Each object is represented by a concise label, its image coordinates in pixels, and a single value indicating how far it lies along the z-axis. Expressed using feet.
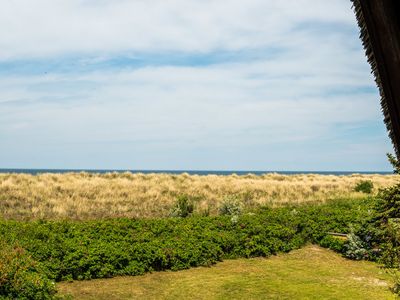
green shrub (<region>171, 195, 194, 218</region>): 71.56
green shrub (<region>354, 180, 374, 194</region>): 112.98
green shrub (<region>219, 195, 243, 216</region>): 70.92
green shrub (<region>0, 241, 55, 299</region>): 32.35
